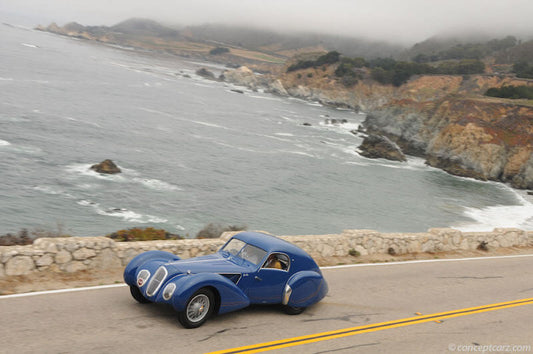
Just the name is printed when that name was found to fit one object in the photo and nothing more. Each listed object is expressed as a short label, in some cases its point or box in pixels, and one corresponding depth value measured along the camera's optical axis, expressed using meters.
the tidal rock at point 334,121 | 86.88
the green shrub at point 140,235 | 14.07
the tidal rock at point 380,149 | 59.44
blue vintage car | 8.35
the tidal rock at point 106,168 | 34.25
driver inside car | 9.52
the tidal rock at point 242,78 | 146.75
